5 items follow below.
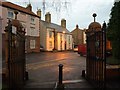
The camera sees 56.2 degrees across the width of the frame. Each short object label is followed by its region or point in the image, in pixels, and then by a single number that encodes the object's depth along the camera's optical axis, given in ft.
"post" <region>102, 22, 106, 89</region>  13.64
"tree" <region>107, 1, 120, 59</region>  25.38
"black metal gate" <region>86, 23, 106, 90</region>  13.97
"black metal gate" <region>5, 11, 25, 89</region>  13.26
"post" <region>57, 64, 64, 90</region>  15.95
